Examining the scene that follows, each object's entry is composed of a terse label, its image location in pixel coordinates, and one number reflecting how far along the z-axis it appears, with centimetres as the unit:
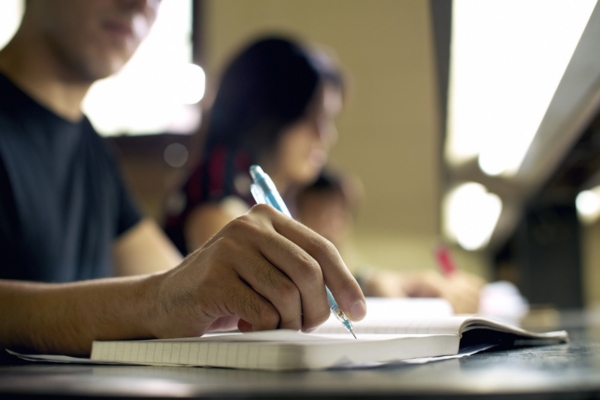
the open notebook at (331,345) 30
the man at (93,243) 40
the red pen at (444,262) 129
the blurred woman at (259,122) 109
